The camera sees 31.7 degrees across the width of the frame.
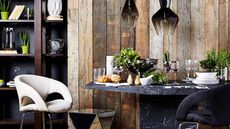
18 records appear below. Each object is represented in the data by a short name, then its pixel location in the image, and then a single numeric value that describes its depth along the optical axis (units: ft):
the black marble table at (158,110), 13.56
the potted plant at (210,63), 13.23
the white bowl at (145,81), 12.23
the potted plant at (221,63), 13.41
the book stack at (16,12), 16.58
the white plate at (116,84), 12.60
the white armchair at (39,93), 13.96
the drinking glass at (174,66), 13.94
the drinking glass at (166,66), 14.19
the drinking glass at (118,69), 13.62
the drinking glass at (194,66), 14.23
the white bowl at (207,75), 12.58
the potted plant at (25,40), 16.78
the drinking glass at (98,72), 14.19
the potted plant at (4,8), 16.69
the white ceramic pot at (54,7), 16.34
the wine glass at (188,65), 14.23
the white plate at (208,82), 12.53
